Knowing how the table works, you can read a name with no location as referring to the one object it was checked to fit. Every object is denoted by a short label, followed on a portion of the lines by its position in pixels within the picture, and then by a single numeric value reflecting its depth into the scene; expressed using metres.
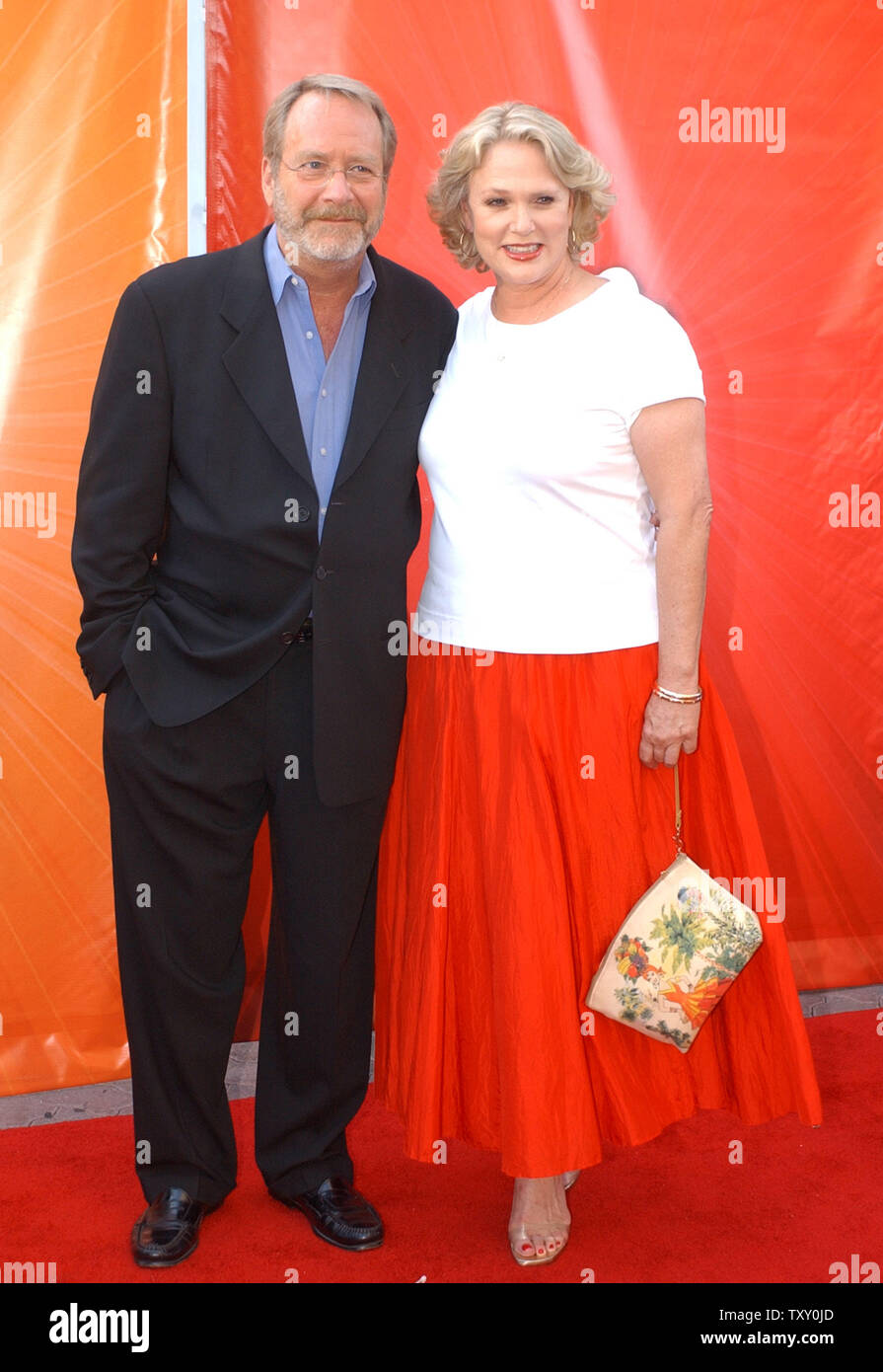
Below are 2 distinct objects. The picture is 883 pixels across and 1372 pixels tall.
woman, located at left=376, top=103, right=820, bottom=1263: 1.91
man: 1.91
